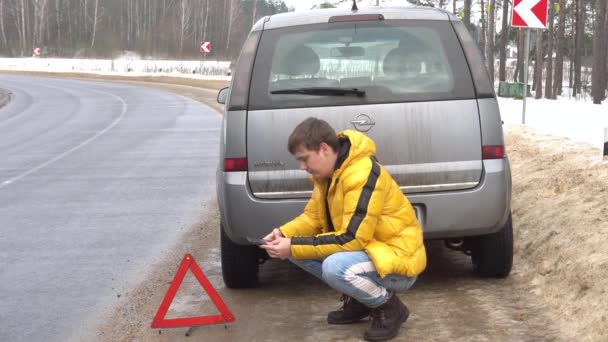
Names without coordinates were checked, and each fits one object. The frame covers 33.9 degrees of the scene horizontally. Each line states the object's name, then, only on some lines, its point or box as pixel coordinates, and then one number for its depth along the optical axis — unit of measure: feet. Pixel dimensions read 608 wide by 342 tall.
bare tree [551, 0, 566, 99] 164.97
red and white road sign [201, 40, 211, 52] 226.58
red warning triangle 18.95
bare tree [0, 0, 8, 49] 392.47
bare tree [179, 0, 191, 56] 378.32
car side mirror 25.71
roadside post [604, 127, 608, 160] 33.17
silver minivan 19.98
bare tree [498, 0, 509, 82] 194.08
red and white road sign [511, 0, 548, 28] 61.57
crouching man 16.39
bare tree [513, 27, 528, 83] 205.32
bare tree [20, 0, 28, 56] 376.35
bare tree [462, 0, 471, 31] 177.06
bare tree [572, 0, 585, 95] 196.95
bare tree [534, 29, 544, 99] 168.37
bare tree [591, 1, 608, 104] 120.26
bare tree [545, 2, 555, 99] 179.60
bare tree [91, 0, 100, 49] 370.94
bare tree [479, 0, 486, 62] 243.09
